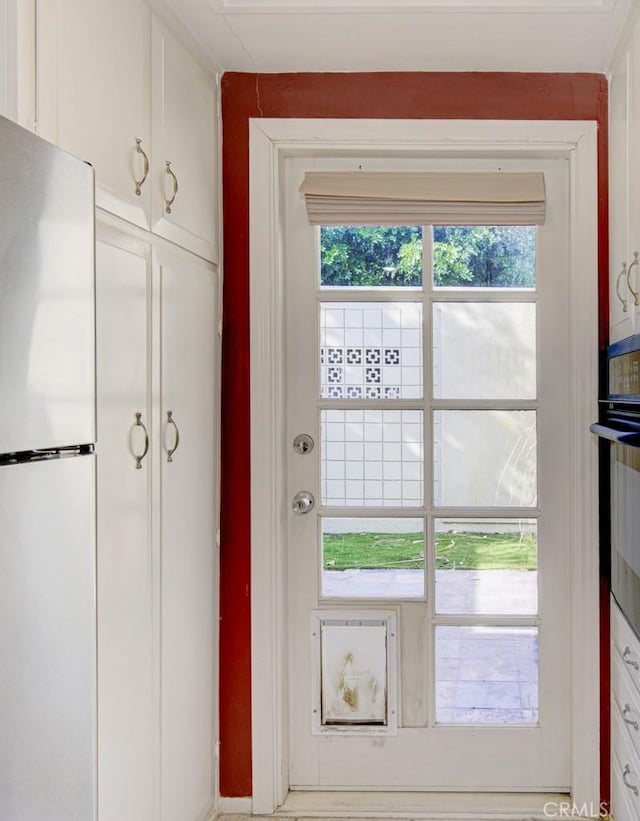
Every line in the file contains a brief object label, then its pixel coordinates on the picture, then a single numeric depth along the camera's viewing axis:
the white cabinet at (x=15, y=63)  1.12
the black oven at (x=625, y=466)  1.55
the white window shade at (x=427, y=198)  2.10
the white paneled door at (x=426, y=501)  2.14
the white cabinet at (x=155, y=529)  1.44
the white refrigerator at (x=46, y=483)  0.69
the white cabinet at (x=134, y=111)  1.25
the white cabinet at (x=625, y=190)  1.71
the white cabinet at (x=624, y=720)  1.71
